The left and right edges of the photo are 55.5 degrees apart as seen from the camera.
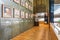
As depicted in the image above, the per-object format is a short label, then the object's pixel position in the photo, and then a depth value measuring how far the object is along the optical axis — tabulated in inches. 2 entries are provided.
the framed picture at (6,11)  72.6
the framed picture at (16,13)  95.8
